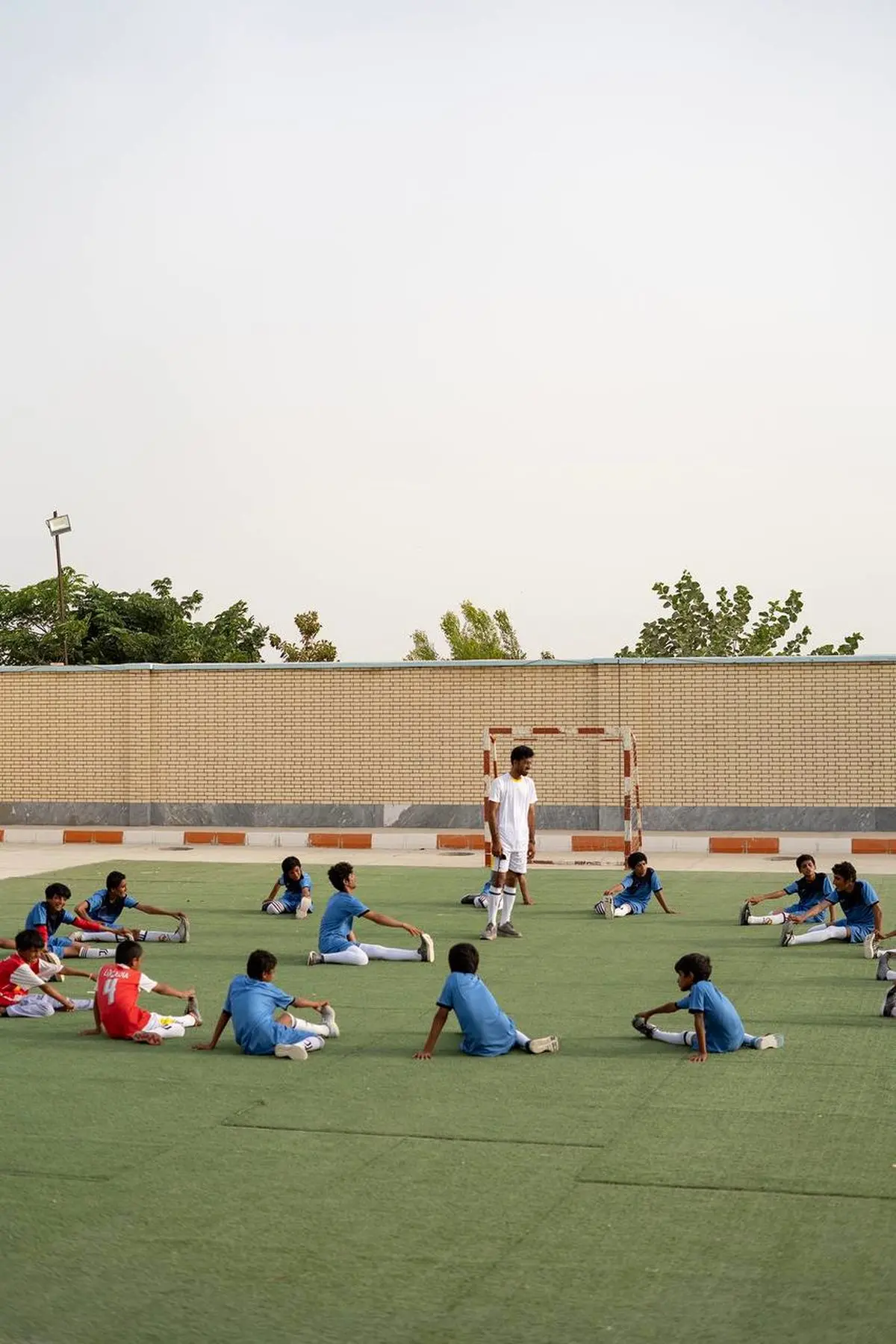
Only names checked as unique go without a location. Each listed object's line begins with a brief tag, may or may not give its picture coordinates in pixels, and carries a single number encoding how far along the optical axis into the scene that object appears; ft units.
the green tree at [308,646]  192.44
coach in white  58.95
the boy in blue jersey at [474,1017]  35.14
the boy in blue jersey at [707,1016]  34.99
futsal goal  95.86
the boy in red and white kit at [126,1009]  38.01
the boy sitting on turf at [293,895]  59.79
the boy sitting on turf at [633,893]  60.23
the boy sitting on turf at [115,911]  52.80
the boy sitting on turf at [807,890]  53.93
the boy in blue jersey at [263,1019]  36.01
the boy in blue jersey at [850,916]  51.57
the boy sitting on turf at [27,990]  41.57
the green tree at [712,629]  150.92
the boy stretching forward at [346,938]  47.98
